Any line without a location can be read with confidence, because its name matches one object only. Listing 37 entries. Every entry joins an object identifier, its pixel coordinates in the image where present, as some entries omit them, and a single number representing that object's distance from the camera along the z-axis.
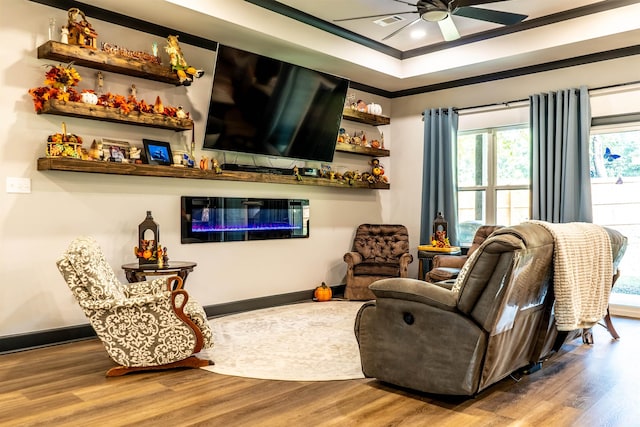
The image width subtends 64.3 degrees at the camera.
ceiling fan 4.15
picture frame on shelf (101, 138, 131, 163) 4.29
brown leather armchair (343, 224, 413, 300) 5.97
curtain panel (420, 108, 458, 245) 6.47
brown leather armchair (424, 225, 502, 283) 5.30
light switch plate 3.91
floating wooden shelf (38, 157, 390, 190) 3.96
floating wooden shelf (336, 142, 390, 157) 6.32
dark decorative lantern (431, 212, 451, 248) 6.04
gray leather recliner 2.65
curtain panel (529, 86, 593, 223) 5.40
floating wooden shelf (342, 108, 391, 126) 6.30
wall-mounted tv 4.96
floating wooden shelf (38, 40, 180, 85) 3.91
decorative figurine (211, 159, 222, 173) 4.98
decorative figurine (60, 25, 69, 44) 3.99
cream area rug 3.41
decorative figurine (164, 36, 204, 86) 4.55
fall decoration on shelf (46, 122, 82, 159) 3.98
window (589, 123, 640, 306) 5.35
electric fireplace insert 5.00
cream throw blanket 3.01
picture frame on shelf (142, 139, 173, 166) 4.56
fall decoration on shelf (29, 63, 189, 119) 3.92
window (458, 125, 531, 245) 6.12
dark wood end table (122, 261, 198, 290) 4.04
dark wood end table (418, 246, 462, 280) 5.96
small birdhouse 4.04
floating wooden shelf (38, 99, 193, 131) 3.91
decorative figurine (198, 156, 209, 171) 4.94
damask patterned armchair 3.19
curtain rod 5.27
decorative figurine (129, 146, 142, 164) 4.45
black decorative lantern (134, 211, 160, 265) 4.26
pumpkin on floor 6.02
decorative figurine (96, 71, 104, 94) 4.33
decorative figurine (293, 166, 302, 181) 5.76
